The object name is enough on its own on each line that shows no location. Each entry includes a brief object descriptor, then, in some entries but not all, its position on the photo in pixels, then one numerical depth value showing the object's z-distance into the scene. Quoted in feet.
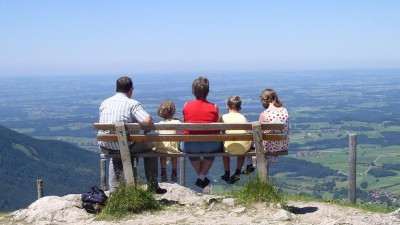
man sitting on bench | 27.48
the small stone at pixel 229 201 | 26.76
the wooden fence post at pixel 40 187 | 48.98
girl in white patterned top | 28.70
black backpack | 27.01
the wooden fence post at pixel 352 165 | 34.36
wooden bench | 26.30
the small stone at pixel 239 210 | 25.69
